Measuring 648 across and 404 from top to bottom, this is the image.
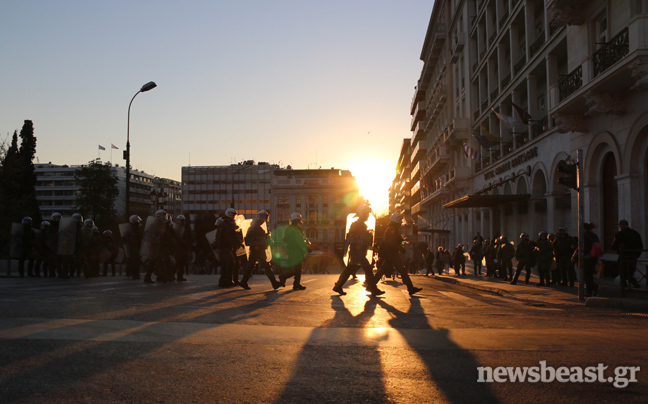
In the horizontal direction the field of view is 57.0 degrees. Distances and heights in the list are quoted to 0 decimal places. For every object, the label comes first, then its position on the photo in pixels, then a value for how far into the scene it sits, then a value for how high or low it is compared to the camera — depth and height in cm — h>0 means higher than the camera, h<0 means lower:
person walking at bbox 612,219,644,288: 1192 -45
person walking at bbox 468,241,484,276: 2773 -60
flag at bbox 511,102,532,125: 2550 +535
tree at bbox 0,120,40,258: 3469 +297
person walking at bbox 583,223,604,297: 1412 -47
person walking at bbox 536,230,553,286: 1828 -45
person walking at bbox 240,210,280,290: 1321 -10
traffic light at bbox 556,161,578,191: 1266 +143
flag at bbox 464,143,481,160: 3516 +526
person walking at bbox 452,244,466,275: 3027 -92
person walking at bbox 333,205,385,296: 1226 -5
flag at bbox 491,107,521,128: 2629 +532
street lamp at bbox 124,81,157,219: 3116 +790
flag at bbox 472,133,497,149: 3084 +519
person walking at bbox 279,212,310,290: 1340 -17
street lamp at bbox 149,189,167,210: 3403 +244
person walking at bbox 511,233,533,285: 1892 -38
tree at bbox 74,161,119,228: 7862 +632
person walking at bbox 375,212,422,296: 1256 -11
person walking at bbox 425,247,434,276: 3253 -104
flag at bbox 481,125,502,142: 3049 +535
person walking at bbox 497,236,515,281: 2220 -48
